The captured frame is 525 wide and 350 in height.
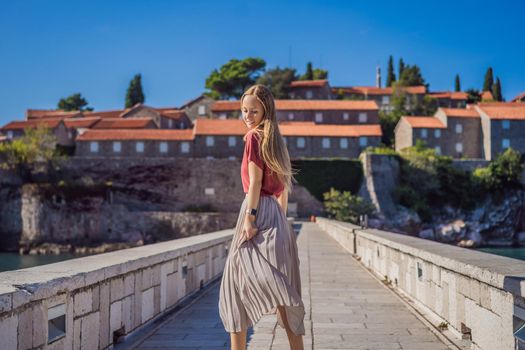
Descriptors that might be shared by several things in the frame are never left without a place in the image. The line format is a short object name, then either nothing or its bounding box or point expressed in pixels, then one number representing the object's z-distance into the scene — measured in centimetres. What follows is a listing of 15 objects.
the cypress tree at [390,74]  9819
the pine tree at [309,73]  9170
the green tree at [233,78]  8438
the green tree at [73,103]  10025
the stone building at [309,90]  7869
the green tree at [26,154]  5056
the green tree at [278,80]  7856
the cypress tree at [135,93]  9096
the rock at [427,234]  4983
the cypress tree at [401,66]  9900
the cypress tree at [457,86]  9394
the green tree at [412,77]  8841
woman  382
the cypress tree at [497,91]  8375
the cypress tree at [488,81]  8956
